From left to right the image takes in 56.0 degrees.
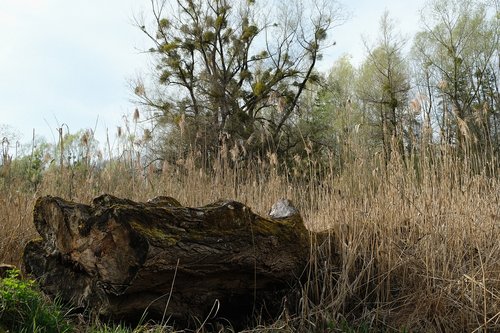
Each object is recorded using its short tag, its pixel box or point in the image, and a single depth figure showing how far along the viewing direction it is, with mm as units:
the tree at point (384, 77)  19281
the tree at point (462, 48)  19234
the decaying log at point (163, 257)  2557
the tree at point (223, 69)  18719
